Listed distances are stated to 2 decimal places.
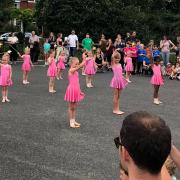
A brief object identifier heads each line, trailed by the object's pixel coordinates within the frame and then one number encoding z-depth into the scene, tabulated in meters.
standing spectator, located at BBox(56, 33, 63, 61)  13.04
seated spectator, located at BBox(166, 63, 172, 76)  13.07
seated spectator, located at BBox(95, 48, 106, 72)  13.77
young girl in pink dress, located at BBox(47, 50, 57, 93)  9.59
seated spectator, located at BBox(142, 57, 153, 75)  13.33
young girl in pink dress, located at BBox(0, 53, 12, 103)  8.24
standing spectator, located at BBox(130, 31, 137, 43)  14.36
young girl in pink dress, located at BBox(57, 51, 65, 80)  11.61
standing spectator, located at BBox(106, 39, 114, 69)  14.32
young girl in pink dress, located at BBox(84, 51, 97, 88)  10.61
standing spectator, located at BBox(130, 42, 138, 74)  13.51
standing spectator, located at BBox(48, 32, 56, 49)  15.85
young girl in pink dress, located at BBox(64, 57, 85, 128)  6.34
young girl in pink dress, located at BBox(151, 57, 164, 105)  8.39
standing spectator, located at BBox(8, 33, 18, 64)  15.50
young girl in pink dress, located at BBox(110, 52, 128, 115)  7.29
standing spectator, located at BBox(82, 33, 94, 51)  15.10
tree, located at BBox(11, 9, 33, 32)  33.75
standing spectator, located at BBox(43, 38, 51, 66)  15.54
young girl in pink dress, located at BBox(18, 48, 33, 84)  10.83
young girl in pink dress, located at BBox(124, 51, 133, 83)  11.61
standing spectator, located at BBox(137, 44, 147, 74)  13.43
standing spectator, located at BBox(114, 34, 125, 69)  14.08
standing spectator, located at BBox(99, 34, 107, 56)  15.09
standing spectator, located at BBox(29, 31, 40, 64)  15.94
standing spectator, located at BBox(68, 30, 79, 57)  15.55
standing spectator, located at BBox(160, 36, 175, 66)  13.91
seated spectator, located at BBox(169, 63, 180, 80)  12.55
